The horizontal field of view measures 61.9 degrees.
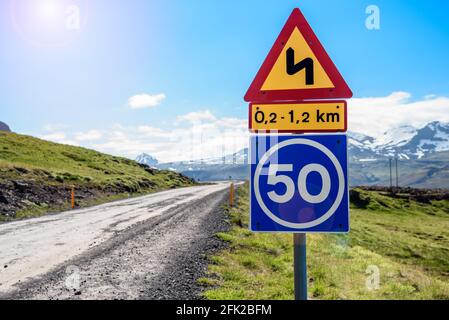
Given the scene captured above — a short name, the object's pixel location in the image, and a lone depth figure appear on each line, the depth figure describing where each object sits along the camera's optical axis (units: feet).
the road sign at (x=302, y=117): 9.86
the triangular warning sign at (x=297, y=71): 10.14
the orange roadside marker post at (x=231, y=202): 77.55
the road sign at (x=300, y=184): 9.47
